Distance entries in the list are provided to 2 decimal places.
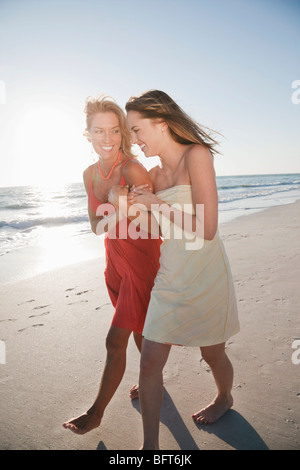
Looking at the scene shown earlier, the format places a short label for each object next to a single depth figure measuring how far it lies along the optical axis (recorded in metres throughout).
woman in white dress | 1.88
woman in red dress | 2.20
